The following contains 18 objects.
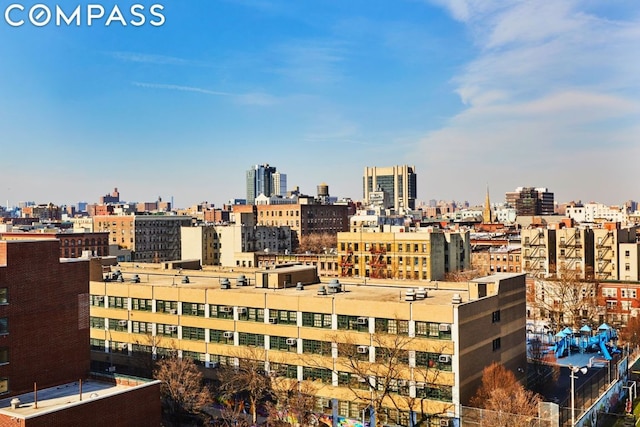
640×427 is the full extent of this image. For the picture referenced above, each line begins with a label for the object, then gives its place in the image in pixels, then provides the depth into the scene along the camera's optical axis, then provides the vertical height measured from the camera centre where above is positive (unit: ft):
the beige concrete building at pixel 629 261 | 398.21 -29.67
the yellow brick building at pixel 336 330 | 167.94 -32.47
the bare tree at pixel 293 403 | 175.32 -49.80
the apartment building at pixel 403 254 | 390.21 -23.67
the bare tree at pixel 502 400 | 155.22 -46.11
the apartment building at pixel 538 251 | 433.07 -25.13
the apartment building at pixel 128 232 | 648.38 -13.92
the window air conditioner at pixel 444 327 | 165.27 -27.99
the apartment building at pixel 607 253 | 405.39 -24.88
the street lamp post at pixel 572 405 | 164.72 -48.92
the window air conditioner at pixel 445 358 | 165.78 -35.73
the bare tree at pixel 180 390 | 176.14 -46.10
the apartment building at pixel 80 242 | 535.60 -19.31
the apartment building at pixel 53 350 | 138.92 -30.07
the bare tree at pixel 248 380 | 181.78 -45.00
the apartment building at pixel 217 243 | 546.67 -21.34
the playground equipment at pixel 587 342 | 266.77 -55.35
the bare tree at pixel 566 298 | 372.99 -49.59
